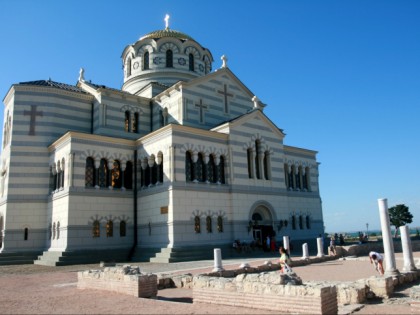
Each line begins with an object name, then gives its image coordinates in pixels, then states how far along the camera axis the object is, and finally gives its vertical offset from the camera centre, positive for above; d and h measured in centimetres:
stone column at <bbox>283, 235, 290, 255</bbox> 2424 -63
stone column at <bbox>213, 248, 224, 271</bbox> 1736 -113
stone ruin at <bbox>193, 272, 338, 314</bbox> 887 -147
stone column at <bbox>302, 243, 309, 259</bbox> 2312 -116
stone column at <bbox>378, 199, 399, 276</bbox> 1449 -15
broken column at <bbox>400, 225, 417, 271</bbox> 1551 -83
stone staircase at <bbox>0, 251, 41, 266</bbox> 2788 -108
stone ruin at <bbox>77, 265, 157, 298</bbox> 1215 -136
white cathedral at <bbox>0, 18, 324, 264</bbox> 2762 +491
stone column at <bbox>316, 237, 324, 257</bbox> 2498 -108
